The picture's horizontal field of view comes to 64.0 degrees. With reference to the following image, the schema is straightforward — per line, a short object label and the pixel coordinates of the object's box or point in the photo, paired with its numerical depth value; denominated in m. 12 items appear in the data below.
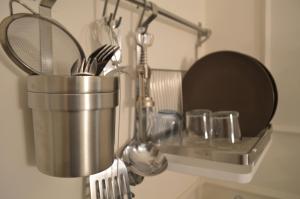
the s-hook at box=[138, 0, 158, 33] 0.61
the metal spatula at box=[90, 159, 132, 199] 0.49
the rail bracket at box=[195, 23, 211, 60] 1.03
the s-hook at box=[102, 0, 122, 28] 0.52
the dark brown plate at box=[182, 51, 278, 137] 0.69
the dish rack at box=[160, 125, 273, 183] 0.49
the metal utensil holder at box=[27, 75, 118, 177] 0.33
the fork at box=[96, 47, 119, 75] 0.39
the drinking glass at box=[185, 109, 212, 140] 0.62
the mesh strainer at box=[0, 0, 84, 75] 0.35
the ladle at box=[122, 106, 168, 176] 0.57
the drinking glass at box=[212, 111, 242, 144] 0.61
